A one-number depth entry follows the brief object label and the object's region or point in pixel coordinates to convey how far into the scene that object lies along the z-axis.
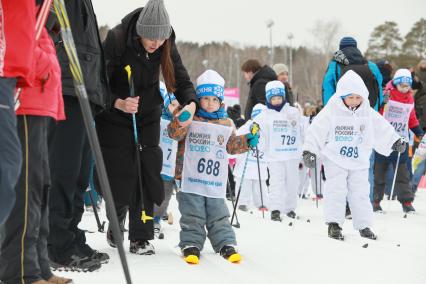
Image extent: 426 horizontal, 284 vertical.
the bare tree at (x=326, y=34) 70.19
